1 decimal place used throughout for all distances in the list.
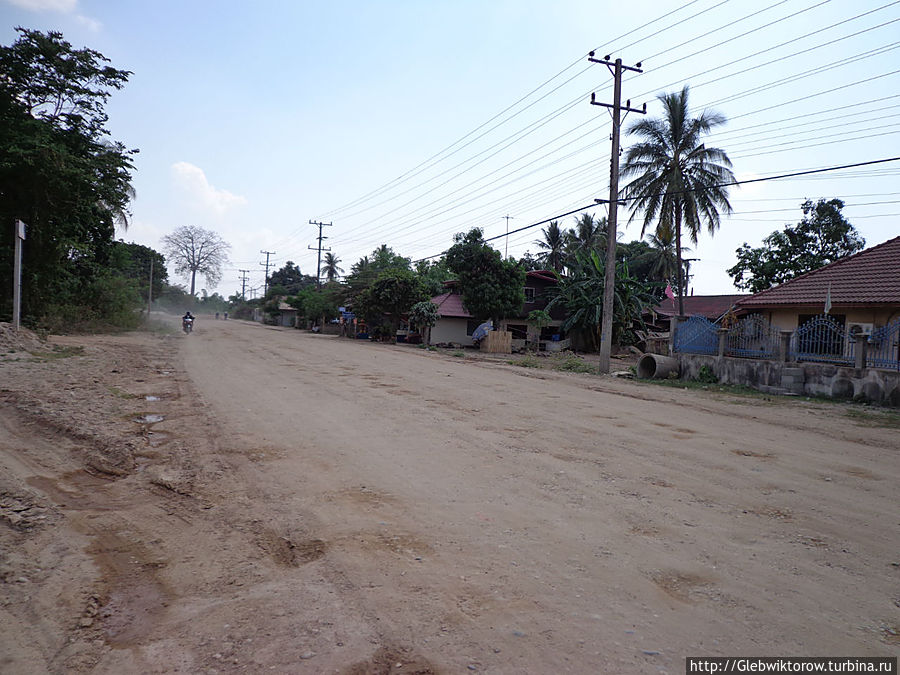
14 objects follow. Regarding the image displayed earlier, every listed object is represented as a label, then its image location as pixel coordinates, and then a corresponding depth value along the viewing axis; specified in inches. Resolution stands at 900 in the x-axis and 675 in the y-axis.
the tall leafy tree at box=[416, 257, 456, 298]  1953.7
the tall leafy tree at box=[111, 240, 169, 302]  2650.1
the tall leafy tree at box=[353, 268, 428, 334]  1486.2
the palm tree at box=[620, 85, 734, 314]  1190.9
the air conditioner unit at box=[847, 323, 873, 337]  534.3
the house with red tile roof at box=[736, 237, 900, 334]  668.7
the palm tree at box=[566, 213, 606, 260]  2001.7
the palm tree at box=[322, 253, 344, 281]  3132.4
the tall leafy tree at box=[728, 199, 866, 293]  1359.5
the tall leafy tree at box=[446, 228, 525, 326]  1373.0
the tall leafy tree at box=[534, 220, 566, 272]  2206.0
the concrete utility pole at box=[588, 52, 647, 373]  824.9
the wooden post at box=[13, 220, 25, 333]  694.5
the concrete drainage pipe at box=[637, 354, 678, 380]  746.2
